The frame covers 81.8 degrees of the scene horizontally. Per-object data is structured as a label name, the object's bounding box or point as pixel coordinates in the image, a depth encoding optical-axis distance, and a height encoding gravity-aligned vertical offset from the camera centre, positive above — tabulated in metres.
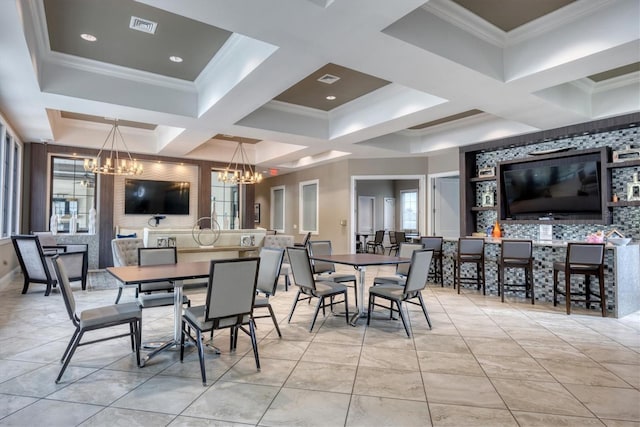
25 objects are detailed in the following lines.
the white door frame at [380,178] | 9.23 +0.55
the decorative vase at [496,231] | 7.04 -0.17
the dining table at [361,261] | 4.14 -0.45
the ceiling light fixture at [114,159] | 7.04 +1.52
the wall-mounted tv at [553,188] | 5.98 +0.60
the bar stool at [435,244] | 6.65 -0.40
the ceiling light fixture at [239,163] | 10.08 +1.69
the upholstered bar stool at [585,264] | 4.64 -0.54
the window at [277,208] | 12.97 +0.49
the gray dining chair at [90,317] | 2.74 -0.73
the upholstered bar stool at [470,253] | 6.10 -0.51
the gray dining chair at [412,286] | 3.80 -0.68
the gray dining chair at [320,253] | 5.31 -0.45
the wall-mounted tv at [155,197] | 9.23 +0.65
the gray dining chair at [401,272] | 4.70 -0.69
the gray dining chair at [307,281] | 3.93 -0.66
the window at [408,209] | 13.67 +0.49
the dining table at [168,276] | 2.90 -0.44
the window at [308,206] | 11.25 +0.50
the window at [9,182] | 6.03 +0.73
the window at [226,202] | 10.59 +0.59
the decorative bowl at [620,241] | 4.87 -0.25
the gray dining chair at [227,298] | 2.68 -0.58
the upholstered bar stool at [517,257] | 5.43 -0.52
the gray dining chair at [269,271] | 3.78 -0.51
